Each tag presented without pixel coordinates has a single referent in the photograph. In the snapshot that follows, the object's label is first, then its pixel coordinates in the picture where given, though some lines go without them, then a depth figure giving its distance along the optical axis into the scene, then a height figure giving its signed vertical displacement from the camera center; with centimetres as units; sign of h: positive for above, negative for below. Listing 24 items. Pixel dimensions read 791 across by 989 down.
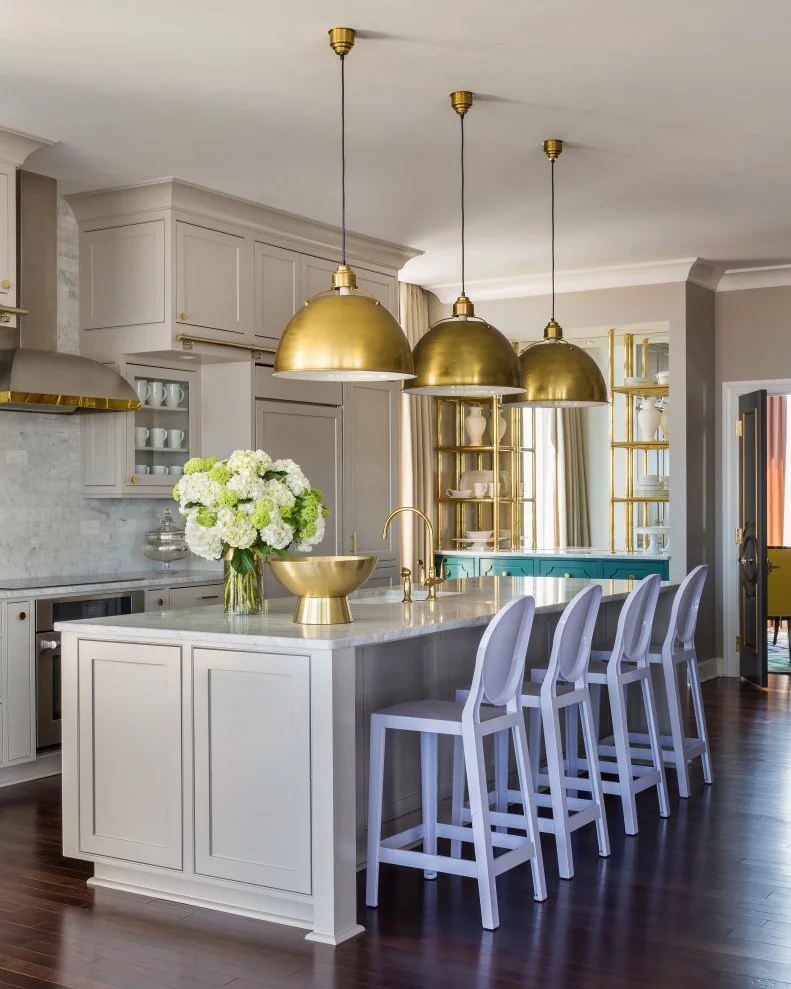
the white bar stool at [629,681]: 462 -63
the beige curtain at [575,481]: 1083 +42
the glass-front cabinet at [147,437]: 612 +48
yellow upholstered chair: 977 -46
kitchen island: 352 -70
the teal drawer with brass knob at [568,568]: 804 -27
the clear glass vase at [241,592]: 417 -22
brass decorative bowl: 379 -17
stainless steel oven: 548 -60
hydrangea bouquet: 403 +5
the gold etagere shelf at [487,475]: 884 +40
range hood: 554 +84
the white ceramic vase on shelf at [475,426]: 889 +75
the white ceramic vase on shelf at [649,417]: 840 +77
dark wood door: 812 -7
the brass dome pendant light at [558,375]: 539 +68
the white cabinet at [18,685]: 534 -69
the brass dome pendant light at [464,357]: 473 +68
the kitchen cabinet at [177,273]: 600 +132
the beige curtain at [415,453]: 866 +55
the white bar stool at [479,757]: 360 -72
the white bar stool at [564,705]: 405 -65
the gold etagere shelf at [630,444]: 820 +57
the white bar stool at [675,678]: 513 -66
